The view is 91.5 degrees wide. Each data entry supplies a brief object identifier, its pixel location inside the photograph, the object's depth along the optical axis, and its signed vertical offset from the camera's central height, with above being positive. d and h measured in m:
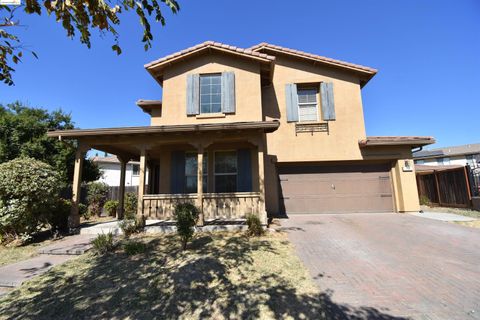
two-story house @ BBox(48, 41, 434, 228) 9.75 +2.30
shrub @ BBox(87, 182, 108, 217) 13.82 -0.15
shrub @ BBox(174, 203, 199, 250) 5.76 -0.79
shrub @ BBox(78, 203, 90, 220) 12.25 -0.93
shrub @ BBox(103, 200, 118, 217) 13.00 -0.75
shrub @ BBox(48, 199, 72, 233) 7.86 -0.71
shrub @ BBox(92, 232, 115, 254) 5.81 -1.26
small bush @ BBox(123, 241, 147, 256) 5.57 -1.33
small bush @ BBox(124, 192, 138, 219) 13.00 -0.56
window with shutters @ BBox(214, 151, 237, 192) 9.63 +0.79
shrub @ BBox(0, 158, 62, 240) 6.71 -0.01
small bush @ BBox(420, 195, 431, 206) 13.56 -0.96
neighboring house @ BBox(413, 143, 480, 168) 34.54 +4.23
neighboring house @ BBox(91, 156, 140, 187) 28.47 +2.73
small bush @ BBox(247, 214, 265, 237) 6.84 -1.10
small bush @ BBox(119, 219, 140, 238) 7.18 -1.05
